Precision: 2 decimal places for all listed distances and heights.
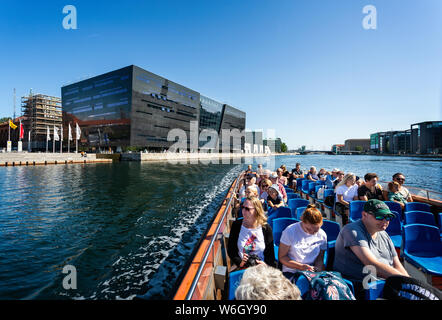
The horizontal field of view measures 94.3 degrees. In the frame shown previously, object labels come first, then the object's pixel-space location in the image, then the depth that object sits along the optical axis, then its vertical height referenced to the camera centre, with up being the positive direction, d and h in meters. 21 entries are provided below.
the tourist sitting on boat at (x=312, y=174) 10.80 -0.88
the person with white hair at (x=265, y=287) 1.46 -0.94
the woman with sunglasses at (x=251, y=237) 3.13 -1.24
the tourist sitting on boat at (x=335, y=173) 9.67 -0.70
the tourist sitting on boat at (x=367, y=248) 2.43 -1.14
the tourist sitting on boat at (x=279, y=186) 6.44 -0.89
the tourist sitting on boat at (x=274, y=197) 5.80 -1.10
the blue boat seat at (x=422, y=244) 3.32 -1.45
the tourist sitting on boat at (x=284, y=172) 11.97 -0.87
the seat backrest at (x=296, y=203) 5.82 -1.27
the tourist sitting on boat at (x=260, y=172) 9.27 -0.64
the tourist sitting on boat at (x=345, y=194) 5.98 -1.07
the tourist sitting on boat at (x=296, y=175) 11.81 -1.00
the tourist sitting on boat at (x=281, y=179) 8.87 -0.93
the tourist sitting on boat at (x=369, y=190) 5.86 -0.92
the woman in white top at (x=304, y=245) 2.85 -1.23
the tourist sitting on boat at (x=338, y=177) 8.88 -0.81
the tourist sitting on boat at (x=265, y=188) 6.14 -0.92
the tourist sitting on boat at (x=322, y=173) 11.72 -0.87
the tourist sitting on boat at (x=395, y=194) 5.83 -1.04
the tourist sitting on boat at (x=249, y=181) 7.16 -0.84
